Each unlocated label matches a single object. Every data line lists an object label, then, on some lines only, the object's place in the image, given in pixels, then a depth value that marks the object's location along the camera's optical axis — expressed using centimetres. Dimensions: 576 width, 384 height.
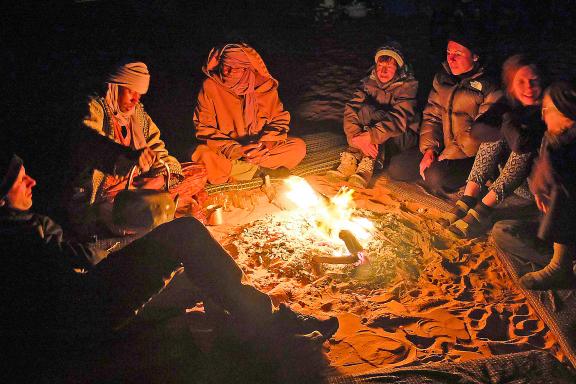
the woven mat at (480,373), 275
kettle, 352
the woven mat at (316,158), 539
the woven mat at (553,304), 310
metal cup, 466
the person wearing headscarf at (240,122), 524
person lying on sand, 205
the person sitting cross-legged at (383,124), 539
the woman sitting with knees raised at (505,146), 402
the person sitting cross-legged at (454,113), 468
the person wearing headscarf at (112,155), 383
